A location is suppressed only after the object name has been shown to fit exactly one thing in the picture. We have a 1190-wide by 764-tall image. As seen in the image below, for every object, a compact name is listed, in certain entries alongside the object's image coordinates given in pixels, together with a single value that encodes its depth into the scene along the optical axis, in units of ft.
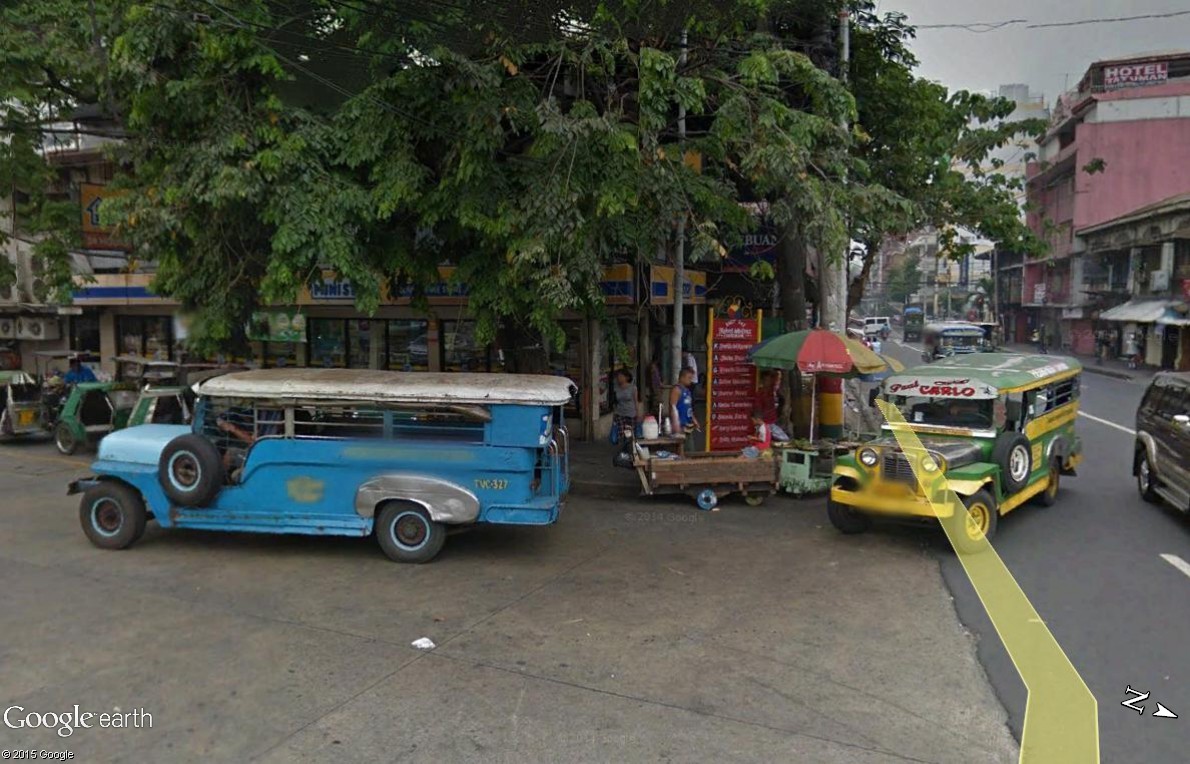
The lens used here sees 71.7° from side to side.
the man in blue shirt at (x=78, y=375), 55.98
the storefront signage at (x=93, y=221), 47.70
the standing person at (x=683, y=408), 41.91
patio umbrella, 37.29
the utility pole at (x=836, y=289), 45.98
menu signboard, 42.01
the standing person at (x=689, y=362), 53.06
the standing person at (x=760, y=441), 35.99
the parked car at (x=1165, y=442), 30.76
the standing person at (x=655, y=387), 49.24
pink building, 126.31
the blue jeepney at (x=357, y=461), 26.45
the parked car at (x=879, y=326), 171.28
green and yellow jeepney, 28.50
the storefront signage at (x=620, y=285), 45.34
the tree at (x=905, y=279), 257.59
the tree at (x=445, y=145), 31.19
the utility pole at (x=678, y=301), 41.91
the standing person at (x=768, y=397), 43.00
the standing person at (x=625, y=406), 41.78
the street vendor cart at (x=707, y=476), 35.24
